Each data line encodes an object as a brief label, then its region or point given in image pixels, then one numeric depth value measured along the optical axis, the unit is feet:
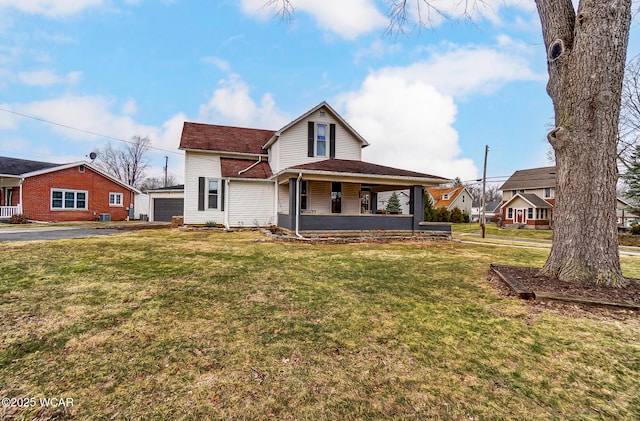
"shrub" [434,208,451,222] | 111.14
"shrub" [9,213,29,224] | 60.43
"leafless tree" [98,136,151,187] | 147.54
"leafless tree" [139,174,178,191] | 192.07
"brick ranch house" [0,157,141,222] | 64.69
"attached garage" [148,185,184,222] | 76.59
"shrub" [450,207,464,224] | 124.98
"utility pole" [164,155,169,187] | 143.36
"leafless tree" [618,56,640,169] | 63.05
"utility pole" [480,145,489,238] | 80.53
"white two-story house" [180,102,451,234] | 48.66
